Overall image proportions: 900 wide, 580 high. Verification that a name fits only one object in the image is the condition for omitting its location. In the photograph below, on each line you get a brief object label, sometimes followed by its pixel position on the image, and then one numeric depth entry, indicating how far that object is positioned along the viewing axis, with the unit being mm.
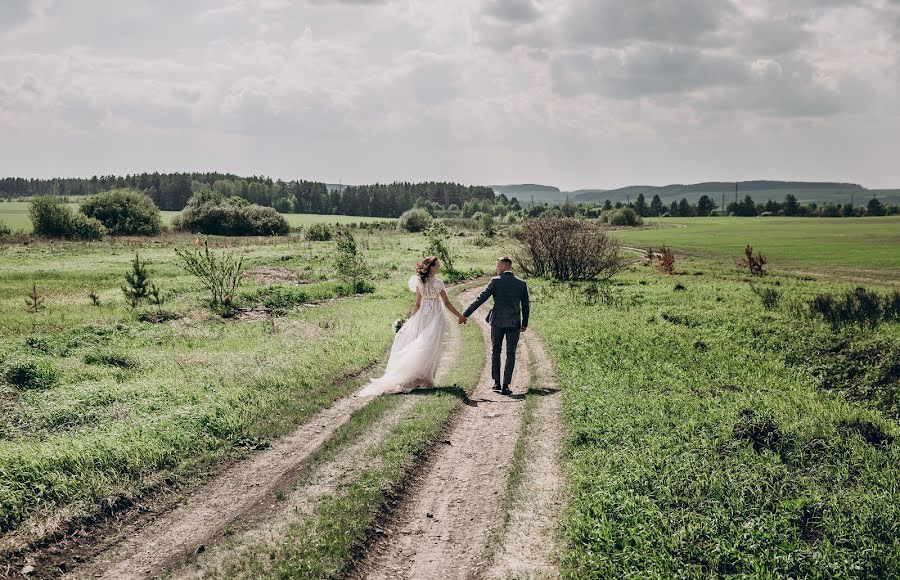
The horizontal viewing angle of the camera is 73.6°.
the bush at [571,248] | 36438
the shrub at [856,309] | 19188
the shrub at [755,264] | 43359
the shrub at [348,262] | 33500
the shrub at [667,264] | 44594
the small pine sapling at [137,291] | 23375
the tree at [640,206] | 183312
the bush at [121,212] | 81062
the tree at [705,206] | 180625
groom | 13273
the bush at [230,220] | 87812
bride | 13109
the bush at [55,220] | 68438
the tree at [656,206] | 181750
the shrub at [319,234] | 73812
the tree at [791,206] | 164700
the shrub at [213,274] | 23938
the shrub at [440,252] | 39731
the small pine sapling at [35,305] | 21777
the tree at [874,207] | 145412
